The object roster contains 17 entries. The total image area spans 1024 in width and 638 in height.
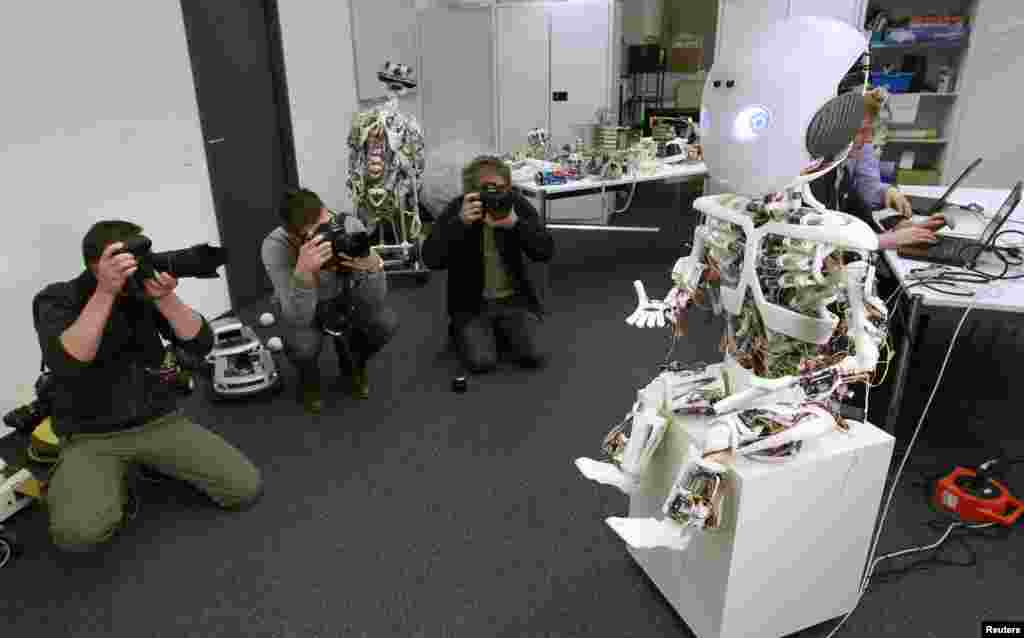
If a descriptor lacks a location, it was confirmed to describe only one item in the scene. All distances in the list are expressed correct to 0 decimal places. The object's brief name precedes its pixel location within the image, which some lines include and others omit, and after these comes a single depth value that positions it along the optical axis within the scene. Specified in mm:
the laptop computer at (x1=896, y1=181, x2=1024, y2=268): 2180
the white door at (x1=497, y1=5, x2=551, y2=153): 5199
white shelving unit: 4656
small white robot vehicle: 2777
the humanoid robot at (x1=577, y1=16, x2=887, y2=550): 1296
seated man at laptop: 2602
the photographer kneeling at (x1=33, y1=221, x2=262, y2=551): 1846
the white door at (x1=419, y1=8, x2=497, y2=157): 5293
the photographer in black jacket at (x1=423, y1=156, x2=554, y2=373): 2826
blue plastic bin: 4695
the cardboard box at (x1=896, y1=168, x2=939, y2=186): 4848
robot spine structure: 3939
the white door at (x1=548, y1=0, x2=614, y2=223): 5156
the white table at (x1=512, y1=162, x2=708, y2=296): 3766
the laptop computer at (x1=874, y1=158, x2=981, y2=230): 2431
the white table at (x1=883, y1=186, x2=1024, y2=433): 1891
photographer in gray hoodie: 2518
